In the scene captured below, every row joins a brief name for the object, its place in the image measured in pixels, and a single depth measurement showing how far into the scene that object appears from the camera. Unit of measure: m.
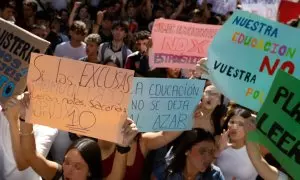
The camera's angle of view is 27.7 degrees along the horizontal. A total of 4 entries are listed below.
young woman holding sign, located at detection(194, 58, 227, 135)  4.30
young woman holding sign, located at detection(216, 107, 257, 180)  4.27
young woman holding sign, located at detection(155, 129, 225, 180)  3.81
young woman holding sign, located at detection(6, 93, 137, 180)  3.43
